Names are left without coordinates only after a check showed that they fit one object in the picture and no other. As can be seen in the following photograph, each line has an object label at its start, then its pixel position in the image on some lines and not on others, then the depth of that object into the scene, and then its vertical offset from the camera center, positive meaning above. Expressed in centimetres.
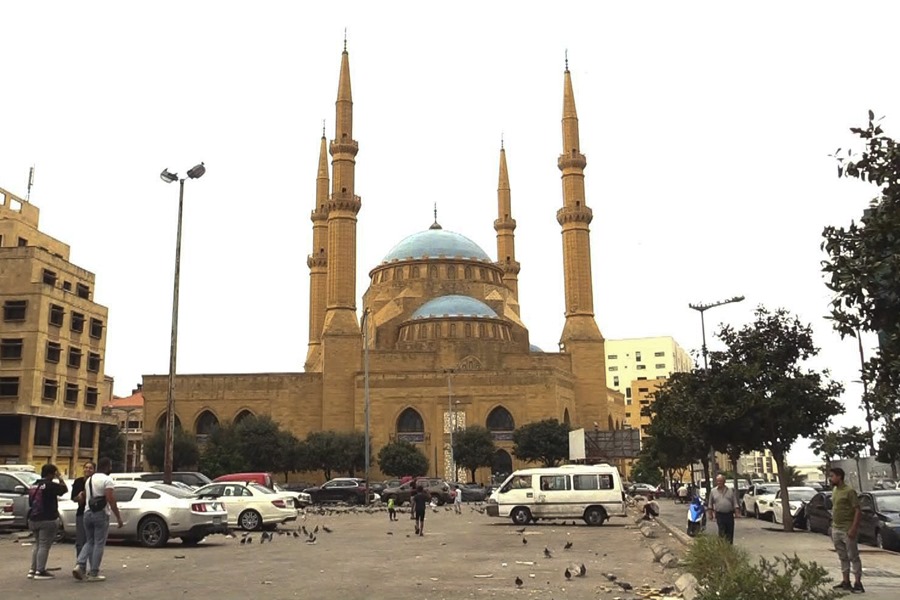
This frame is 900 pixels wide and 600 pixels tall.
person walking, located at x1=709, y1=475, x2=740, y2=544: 1363 -54
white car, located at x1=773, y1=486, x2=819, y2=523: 2248 -71
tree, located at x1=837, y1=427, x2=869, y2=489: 4096 +153
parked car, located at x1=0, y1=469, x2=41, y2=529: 1847 -16
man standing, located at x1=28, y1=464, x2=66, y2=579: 1069 -45
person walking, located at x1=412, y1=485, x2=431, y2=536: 1930 -66
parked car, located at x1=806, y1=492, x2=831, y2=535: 1936 -96
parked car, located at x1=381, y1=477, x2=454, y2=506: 3678 -66
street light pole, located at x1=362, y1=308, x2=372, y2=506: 3806 +564
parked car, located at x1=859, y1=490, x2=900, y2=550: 1562 -90
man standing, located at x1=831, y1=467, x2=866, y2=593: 989 -63
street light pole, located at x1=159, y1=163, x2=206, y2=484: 2030 +325
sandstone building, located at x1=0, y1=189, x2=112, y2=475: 4219 +626
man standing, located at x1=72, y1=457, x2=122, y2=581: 1054 -51
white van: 2248 -54
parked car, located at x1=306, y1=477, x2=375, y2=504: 3791 -63
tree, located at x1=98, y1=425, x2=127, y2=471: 5880 +244
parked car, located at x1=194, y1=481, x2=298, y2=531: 1977 -59
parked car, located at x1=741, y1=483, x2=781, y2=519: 2614 -74
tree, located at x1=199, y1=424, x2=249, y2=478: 5491 +143
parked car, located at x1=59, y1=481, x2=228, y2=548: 1499 -60
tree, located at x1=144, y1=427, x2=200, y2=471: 5616 +184
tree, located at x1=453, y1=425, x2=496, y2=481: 5538 +167
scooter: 1619 -82
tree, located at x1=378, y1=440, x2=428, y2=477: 5503 +97
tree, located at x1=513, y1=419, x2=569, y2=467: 5478 +203
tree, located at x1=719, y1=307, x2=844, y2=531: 1905 +188
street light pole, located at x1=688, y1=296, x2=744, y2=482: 2870 +555
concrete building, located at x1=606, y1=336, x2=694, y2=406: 13525 +1763
